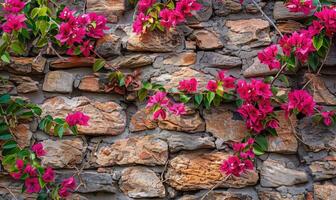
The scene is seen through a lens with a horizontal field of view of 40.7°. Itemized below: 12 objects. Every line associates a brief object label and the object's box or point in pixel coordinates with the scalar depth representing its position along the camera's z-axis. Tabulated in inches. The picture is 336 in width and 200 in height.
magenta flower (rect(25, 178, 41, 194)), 63.4
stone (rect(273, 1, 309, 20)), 68.6
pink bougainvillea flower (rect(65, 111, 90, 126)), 63.4
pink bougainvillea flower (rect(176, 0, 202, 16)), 67.1
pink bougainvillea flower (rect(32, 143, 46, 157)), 63.6
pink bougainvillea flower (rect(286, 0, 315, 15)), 65.2
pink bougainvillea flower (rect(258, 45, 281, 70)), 63.5
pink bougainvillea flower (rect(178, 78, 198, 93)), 65.1
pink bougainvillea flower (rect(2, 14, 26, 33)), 64.3
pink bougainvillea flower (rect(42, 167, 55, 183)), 63.4
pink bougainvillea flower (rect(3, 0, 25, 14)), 65.8
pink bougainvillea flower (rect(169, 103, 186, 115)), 64.3
